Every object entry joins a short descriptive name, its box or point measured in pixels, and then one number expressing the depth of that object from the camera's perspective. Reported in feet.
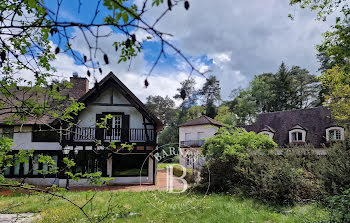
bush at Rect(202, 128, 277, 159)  34.33
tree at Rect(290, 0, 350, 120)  20.86
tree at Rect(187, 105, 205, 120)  120.16
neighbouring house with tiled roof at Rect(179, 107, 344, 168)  65.10
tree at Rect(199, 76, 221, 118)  117.80
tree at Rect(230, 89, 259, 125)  107.24
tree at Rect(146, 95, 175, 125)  137.59
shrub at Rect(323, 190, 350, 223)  14.33
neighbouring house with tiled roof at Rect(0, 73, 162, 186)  45.60
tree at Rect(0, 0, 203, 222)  4.08
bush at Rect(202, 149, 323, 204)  25.73
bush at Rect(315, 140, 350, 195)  23.02
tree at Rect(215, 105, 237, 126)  103.40
